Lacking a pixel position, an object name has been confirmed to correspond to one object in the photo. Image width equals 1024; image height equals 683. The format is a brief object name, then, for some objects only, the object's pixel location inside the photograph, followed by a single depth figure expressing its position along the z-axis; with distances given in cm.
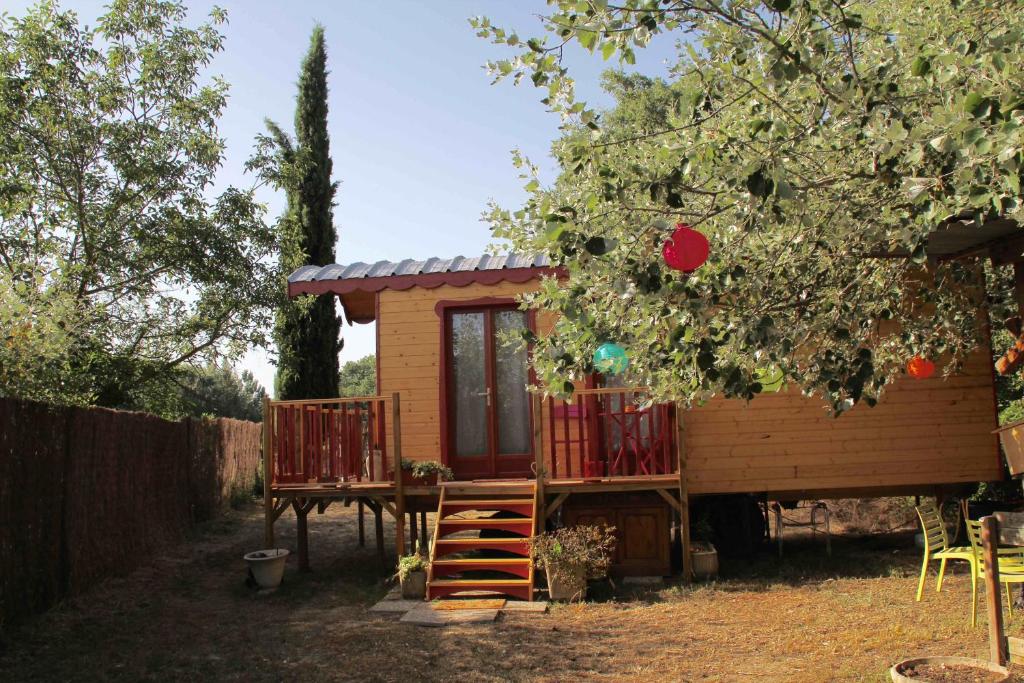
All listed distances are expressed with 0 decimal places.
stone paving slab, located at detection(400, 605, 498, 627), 636
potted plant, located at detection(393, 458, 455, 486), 798
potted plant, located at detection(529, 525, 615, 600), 693
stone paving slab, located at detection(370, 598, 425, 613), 683
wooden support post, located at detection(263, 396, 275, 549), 817
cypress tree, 1666
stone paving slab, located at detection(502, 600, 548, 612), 664
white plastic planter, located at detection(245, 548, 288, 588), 787
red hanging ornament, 324
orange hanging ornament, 648
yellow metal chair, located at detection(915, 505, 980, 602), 579
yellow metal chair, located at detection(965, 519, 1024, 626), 469
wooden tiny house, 798
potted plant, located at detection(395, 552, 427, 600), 723
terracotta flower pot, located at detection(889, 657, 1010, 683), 401
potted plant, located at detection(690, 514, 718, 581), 771
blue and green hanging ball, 423
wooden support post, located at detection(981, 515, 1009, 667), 406
